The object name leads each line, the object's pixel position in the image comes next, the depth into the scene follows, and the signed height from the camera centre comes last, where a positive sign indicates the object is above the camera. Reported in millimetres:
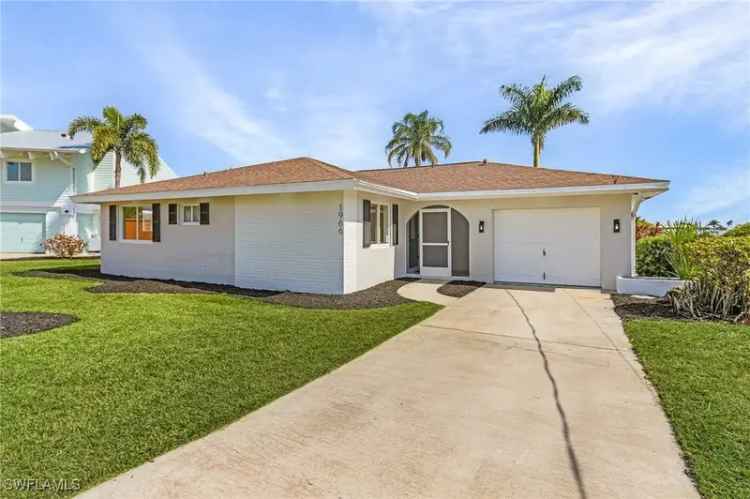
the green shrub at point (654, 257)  11070 -349
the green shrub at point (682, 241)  9555 +95
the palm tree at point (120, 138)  23422 +6281
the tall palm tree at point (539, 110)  24344 +8248
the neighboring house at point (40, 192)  23703 +2960
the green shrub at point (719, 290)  7215 -825
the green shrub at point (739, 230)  13916 +534
